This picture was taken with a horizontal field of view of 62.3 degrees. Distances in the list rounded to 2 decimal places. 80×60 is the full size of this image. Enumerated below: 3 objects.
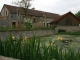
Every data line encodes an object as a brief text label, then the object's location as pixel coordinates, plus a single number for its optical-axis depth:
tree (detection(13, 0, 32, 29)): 17.47
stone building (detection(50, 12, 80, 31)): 16.92
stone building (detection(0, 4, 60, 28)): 17.34
